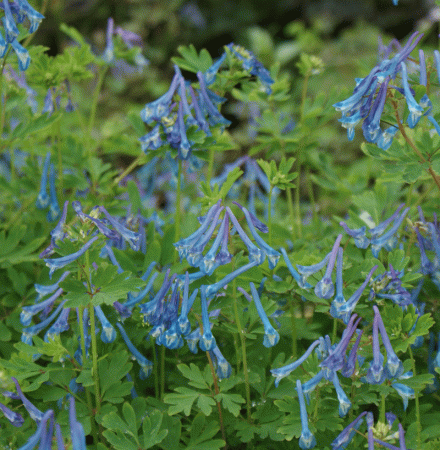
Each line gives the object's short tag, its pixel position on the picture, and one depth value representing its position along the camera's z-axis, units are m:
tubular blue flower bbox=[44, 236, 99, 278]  0.84
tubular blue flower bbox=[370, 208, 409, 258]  0.88
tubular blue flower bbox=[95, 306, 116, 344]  0.87
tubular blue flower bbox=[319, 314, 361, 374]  0.83
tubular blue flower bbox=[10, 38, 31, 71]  0.89
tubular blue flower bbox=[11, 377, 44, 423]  0.84
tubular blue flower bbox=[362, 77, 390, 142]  0.85
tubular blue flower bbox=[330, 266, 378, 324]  0.85
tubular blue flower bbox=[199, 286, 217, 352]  0.85
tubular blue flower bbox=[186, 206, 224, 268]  0.85
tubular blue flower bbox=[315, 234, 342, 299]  0.85
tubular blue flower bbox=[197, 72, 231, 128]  0.91
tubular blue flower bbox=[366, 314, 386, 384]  0.83
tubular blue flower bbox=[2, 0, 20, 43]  0.87
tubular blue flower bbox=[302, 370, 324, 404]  0.84
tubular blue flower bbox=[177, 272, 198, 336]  0.85
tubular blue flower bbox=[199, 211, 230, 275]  0.84
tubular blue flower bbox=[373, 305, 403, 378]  0.83
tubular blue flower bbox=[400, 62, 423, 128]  0.85
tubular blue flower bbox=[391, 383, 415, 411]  0.84
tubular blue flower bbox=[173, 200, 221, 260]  0.85
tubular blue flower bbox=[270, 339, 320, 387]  0.85
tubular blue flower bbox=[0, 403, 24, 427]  0.84
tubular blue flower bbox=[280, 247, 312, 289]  0.87
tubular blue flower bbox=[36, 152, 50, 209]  0.94
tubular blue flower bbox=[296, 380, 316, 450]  0.84
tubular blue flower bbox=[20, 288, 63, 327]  0.88
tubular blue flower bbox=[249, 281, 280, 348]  0.86
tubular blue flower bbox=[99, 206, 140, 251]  0.87
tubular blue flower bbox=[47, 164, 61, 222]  0.94
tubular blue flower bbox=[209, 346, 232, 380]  0.86
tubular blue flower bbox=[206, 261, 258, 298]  0.85
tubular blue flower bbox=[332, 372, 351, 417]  0.83
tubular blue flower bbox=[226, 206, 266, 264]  0.85
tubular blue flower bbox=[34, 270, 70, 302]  0.87
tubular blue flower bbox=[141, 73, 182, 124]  0.89
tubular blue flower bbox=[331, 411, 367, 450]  0.83
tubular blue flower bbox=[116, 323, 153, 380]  0.88
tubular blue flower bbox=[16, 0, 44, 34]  0.88
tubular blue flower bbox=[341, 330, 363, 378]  0.83
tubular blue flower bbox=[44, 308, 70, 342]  0.87
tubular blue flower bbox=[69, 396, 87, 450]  0.80
